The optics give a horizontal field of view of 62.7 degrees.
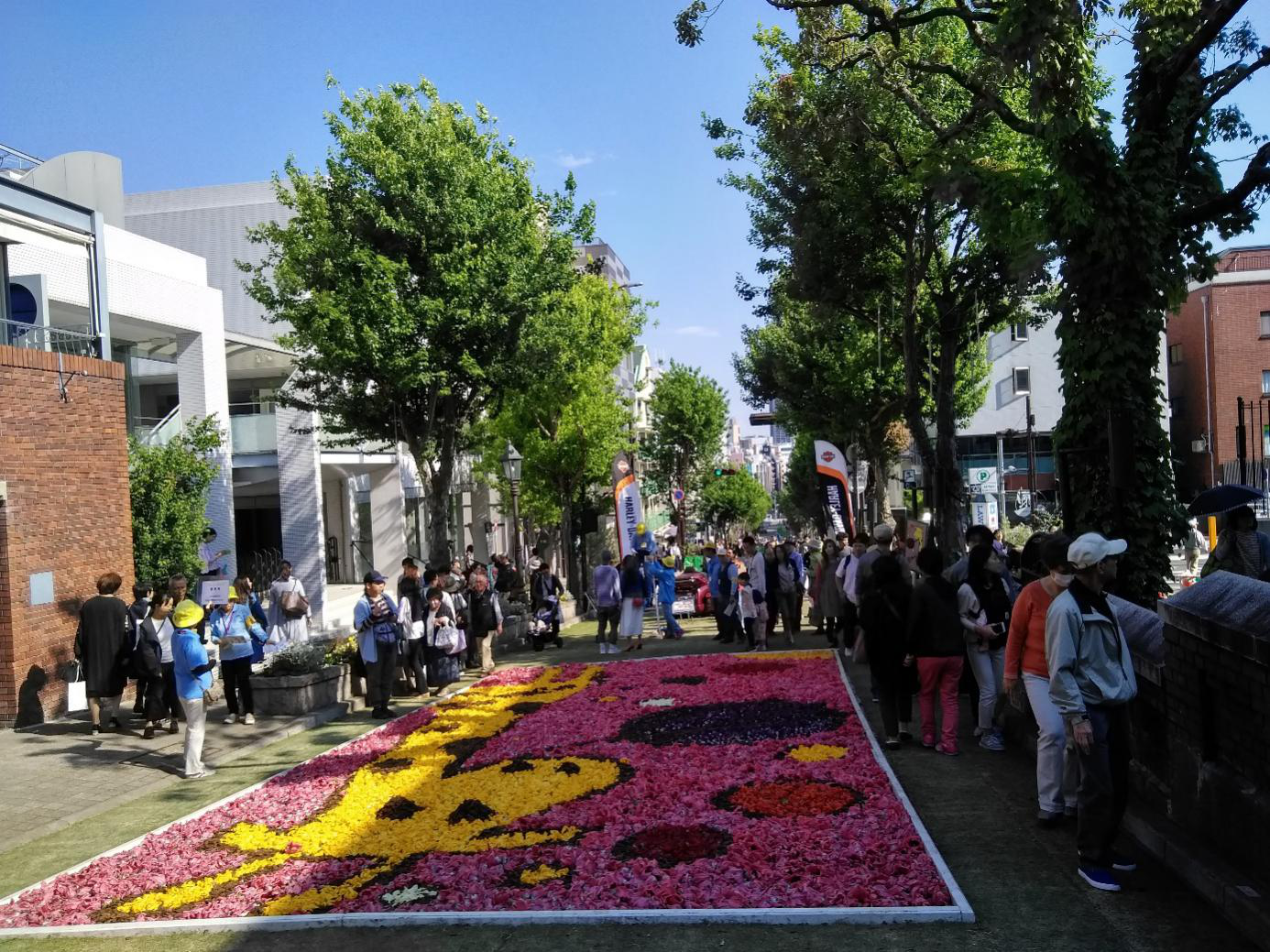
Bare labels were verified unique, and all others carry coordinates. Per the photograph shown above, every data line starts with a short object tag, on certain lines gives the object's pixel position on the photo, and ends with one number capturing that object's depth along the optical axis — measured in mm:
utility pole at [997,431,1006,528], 40875
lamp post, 26406
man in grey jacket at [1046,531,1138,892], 5945
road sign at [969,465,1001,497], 44706
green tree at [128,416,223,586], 18297
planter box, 13344
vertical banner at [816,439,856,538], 22688
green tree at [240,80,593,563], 20328
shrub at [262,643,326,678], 13500
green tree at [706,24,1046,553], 18734
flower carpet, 6449
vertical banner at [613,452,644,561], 23906
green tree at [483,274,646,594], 34094
